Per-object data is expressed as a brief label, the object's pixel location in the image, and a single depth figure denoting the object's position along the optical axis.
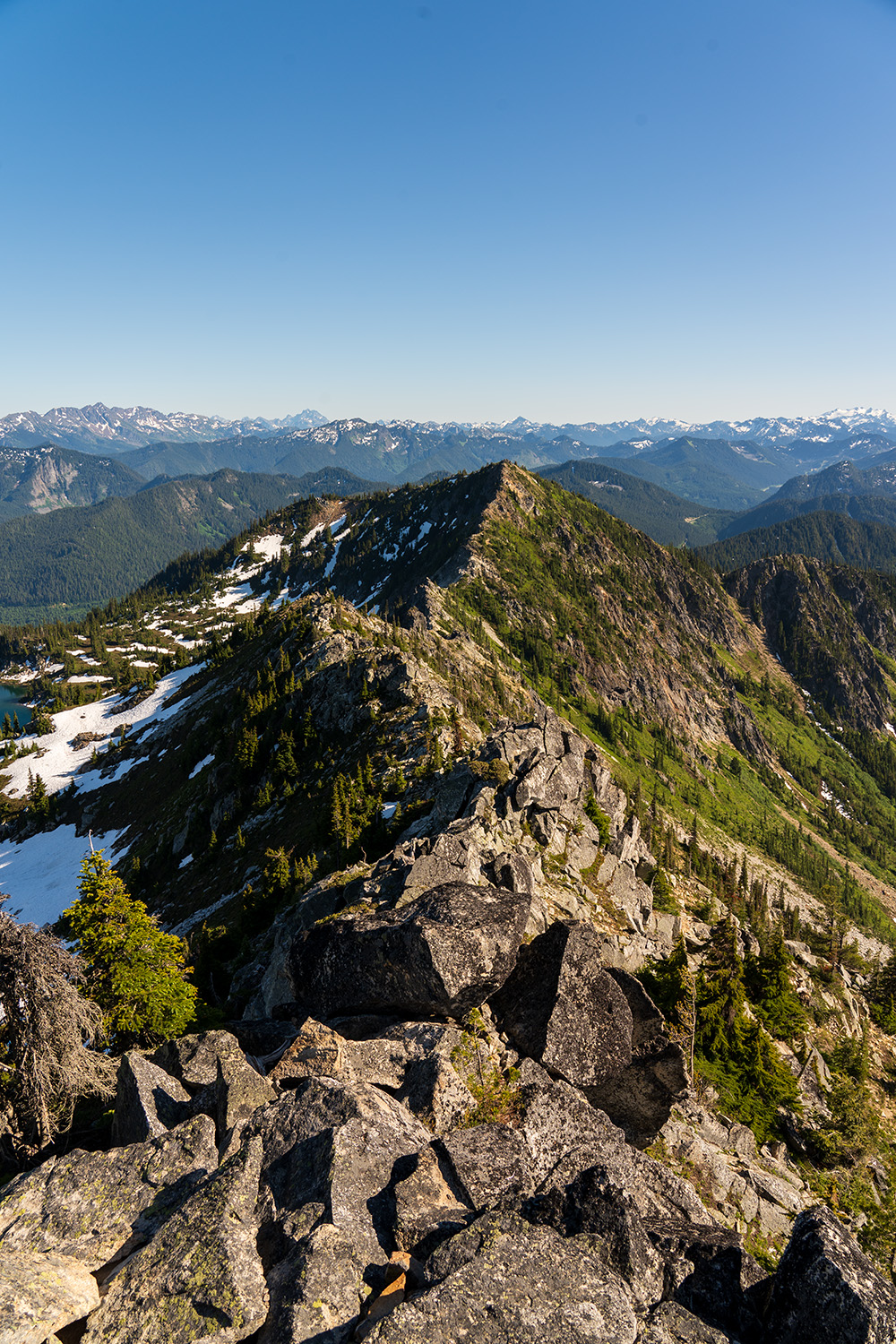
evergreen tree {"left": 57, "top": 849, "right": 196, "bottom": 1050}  27.64
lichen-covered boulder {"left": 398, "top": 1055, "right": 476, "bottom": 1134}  20.06
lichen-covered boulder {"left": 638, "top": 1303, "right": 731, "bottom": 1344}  12.84
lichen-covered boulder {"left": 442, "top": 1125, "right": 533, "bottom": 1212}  16.39
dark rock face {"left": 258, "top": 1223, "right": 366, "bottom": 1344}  11.99
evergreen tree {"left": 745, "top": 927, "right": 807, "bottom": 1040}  53.16
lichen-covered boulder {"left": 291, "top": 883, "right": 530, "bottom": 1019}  24.45
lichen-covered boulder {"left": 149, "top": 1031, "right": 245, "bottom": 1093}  21.03
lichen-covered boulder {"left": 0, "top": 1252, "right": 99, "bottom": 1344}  11.66
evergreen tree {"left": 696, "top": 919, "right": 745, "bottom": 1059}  42.03
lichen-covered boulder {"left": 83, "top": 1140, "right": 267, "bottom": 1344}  12.12
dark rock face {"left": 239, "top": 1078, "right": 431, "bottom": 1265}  14.64
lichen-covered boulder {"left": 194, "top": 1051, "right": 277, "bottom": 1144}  18.27
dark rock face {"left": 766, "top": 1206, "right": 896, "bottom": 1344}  12.58
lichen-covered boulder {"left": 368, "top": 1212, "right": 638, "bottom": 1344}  11.44
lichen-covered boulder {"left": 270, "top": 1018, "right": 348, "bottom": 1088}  20.61
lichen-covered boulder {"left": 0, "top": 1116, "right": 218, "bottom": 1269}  14.42
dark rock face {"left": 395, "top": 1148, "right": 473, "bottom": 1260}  14.32
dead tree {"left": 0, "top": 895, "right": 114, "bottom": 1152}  20.33
